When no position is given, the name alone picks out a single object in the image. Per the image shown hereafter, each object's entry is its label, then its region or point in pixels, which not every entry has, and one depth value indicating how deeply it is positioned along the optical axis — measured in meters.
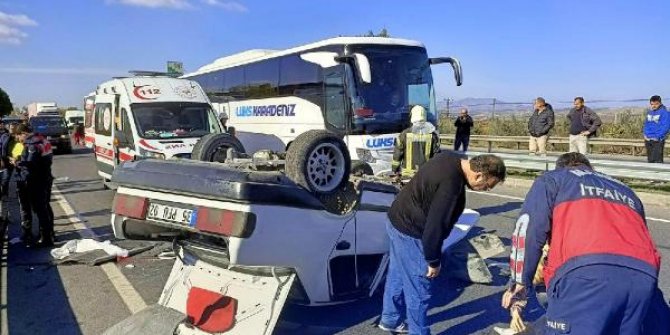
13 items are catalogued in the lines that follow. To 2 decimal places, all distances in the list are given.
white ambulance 9.66
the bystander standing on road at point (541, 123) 12.16
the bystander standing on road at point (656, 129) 10.93
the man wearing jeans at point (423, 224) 3.39
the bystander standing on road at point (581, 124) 11.51
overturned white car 3.31
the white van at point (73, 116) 44.36
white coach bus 10.51
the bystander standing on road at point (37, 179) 6.84
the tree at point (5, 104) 72.56
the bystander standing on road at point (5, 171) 7.53
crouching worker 2.09
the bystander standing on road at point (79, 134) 26.86
